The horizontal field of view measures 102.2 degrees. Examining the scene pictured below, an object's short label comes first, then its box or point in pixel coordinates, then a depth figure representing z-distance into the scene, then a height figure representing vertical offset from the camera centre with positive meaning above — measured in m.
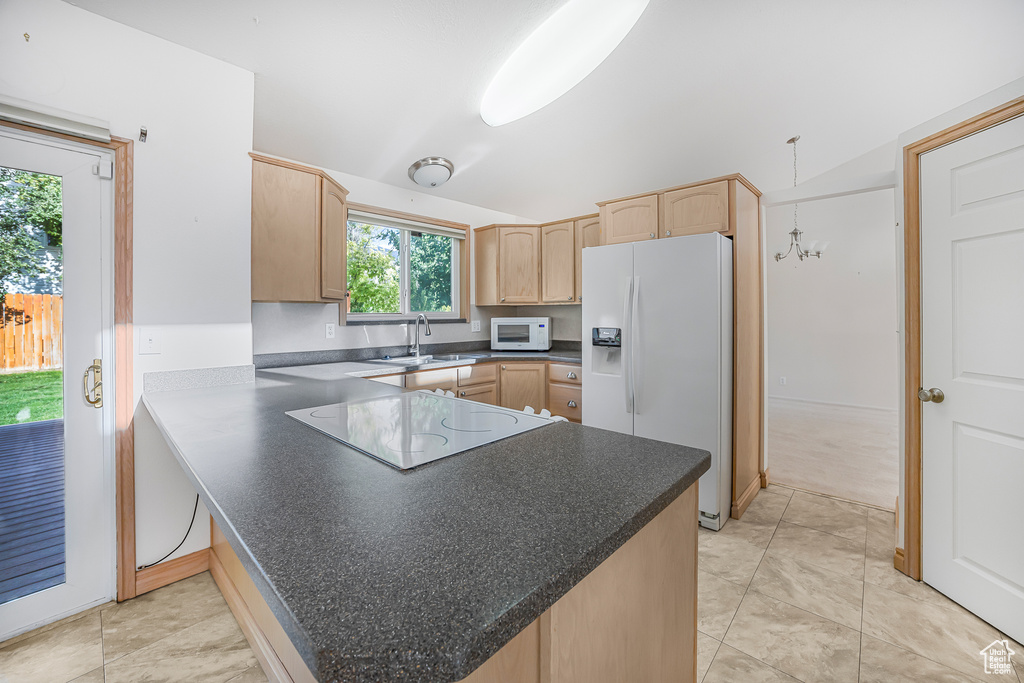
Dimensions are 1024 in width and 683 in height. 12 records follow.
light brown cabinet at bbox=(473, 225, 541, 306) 3.95 +0.74
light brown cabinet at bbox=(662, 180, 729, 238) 2.51 +0.82
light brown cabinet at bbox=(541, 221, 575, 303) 3.76 +0.72
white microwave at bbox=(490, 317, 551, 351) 3.96 +0.07
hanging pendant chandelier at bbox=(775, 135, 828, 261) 4.46 +1.01
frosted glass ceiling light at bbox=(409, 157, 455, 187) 3.09 +1.30
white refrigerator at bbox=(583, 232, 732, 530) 2.36 -0.02
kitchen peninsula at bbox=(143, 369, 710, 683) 0.41 -0.27
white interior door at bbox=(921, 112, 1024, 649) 1.53 -0.12
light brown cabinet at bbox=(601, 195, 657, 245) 2.80 +0.85
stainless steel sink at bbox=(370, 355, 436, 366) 3.06 -0.14
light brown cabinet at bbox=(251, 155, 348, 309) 2.24 +0.62
